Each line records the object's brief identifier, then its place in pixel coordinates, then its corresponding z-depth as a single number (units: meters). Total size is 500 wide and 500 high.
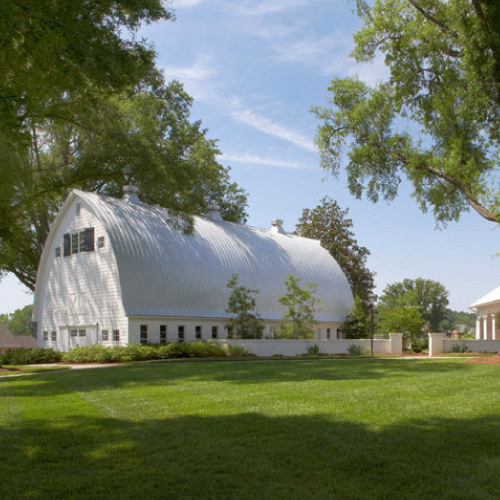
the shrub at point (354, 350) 35.53
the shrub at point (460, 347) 32.41
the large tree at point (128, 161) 22.08
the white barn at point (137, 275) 30.91
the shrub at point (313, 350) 32.78
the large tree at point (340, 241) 61.94
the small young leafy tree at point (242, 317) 33.66
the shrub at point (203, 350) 29.11
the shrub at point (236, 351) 29.94
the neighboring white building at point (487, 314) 46.88
